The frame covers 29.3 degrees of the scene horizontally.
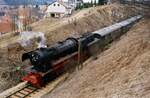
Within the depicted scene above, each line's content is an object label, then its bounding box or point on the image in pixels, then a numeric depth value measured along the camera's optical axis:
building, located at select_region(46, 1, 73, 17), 69.75
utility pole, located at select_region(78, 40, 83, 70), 23.38
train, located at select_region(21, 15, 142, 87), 20.78
